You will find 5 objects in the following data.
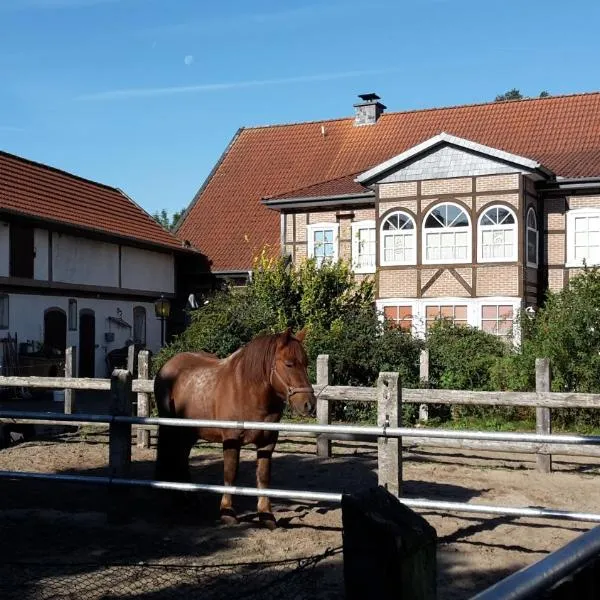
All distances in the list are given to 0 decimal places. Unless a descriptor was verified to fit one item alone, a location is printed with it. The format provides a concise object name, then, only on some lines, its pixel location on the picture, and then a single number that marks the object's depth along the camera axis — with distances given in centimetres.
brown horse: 663
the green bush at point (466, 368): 1402
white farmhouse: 2294
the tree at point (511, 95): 9300
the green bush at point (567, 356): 1282
